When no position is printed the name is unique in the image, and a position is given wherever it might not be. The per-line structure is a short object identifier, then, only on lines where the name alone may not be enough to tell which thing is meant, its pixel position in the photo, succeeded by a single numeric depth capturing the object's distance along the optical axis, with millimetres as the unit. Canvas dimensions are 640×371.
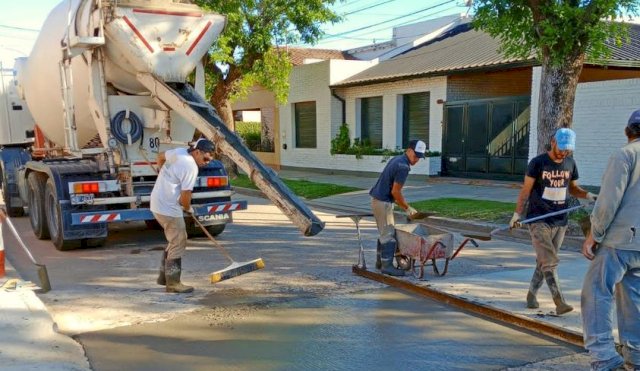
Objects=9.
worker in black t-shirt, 5203
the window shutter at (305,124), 24797
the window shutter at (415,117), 19531
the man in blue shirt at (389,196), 6664
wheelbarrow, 6508
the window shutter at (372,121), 21484
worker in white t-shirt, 6242
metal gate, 16250
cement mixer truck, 8203
